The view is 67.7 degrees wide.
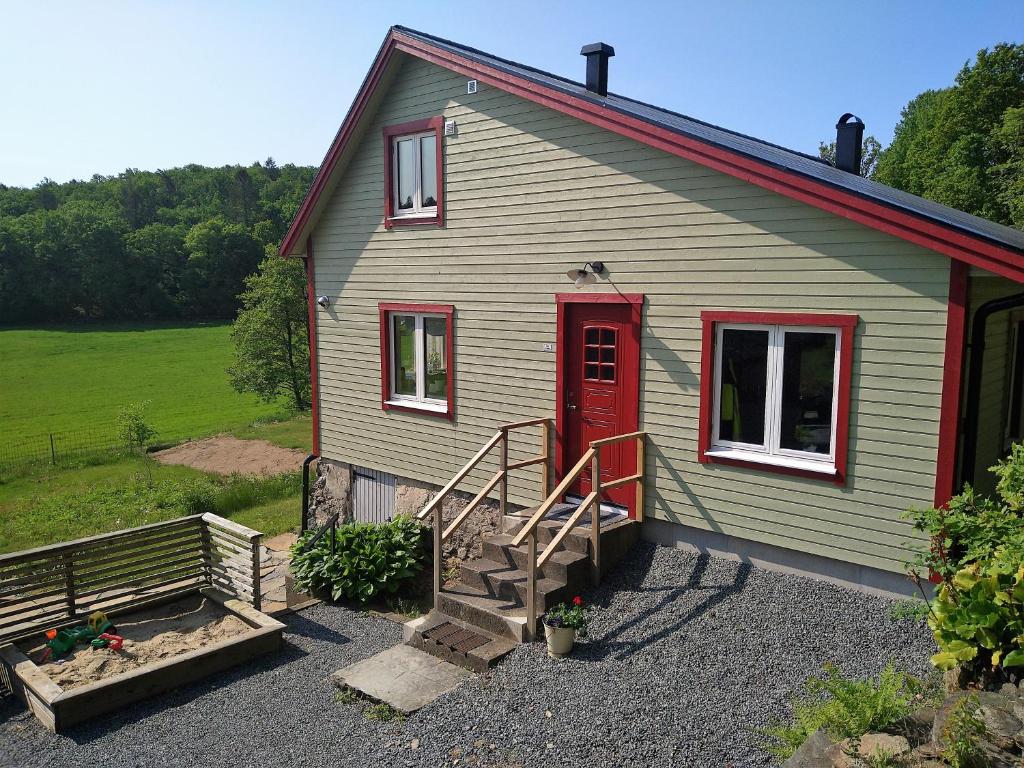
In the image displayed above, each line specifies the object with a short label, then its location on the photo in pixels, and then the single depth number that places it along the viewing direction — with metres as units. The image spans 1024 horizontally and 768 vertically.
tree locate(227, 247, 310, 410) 30.27
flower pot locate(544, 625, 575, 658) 7.09
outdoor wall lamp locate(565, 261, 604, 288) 9.26
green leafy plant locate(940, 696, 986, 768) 3.98
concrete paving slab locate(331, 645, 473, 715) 7.02
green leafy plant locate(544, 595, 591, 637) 7.11
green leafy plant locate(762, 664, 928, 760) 4.89
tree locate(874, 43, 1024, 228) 34.84
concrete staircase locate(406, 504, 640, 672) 7.64
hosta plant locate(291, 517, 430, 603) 9.92
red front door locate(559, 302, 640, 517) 9.09
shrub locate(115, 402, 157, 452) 23.39
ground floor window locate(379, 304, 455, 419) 11.25
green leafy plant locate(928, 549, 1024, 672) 4.80
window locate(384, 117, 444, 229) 10.96
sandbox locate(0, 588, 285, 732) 7.05
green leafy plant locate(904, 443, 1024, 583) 5.58
